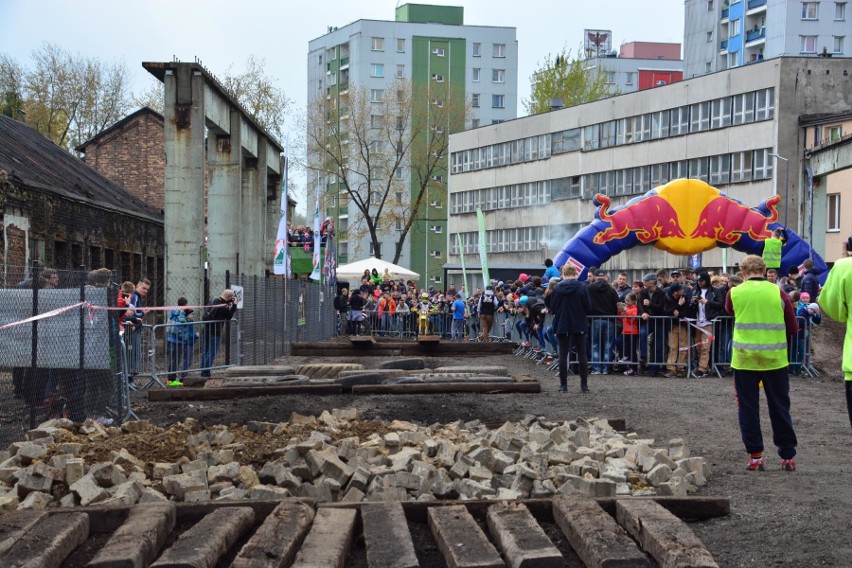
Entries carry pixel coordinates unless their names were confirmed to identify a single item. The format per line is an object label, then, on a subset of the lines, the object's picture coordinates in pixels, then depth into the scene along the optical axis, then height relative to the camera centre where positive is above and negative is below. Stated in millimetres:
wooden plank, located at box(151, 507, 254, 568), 6293 -1598
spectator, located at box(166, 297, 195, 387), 19156 -1422
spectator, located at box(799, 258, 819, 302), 22750 -317
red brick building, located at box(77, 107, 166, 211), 57031 +5090
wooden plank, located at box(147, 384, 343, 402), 16094 -1805
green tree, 85688 +13277
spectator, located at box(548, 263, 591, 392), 17516 -690
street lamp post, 53488 +3612
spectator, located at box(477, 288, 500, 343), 31469 -1190
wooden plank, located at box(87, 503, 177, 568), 6359 -1621
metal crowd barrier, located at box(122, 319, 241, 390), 18000 -1530
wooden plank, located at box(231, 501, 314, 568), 6391 -1602
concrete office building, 60312 +6992
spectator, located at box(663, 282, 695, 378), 21125 -1097
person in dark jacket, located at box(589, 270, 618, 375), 21672 -1015
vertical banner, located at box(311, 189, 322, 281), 33656 +380
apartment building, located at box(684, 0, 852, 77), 89375 +18932
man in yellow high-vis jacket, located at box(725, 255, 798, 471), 9930 -806
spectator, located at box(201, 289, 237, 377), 20219 -1097
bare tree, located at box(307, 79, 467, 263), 83250 +9664
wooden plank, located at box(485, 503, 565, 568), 6270 -1581
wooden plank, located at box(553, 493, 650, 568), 6371 -1579
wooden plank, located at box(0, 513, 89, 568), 6492 -1650
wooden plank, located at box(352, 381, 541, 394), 16406 -1738
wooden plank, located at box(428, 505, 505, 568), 6344 -1601
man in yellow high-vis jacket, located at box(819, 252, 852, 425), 8672 -207
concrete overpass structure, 26844 +2267
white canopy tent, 48962 -225
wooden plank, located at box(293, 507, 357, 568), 6469 -1631
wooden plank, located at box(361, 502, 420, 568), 6480 -1622
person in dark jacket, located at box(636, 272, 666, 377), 21375 -1115
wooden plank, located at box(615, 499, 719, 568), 6316 -1563
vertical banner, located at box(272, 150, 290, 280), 26031 +259
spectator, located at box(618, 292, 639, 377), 21500 -1220
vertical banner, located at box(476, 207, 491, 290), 30984 +349
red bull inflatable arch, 27672 +990
